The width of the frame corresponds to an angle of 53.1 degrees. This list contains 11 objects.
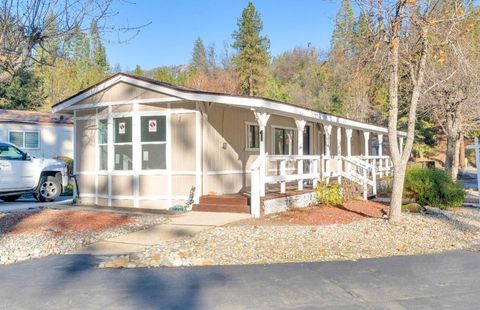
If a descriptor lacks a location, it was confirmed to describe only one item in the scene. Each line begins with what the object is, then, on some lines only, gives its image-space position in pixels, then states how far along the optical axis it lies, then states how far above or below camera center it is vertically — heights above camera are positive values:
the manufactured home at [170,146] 12.33 +0.46
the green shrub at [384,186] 18.05 -1.05
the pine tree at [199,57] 63.81 +14.54
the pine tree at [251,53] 49.09 +11.27
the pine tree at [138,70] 55.47 +10.72
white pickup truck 14.56 -0.37
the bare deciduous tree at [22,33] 9.12 +2.56
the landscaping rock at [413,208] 12.41 -1.27
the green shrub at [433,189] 13.62 -0.88
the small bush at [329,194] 13.62 -0.98
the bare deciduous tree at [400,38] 9.70 +2.53
